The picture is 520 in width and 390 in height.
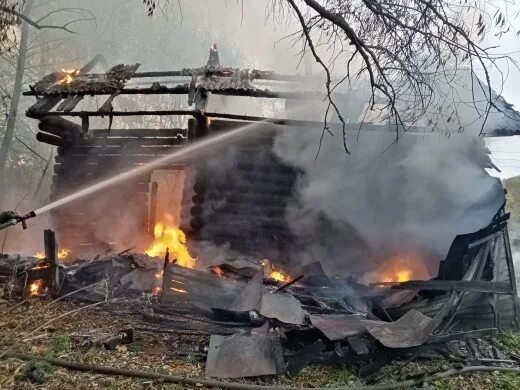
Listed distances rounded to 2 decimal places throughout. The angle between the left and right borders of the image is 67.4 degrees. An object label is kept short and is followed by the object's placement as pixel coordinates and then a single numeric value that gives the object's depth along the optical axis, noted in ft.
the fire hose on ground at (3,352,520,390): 14.69
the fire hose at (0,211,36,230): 14.72
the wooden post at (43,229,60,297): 23.67
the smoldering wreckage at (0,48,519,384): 17.72
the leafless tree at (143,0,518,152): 13.37
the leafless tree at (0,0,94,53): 20.51
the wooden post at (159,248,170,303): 22.57
